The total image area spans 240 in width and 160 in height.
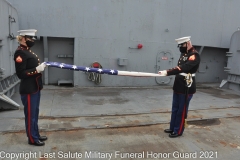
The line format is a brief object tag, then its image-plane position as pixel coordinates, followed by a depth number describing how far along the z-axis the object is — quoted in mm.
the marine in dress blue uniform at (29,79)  2670
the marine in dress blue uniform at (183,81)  3256
